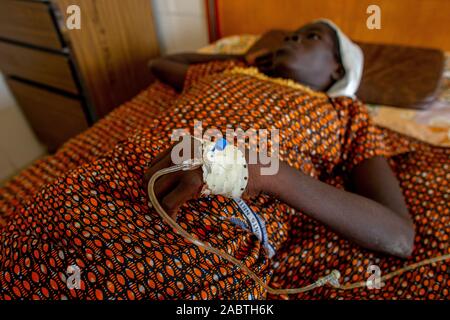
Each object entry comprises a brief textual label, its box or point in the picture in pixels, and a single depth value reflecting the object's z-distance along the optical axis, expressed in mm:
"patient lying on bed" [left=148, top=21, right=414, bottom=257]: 629
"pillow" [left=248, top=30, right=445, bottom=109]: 1232
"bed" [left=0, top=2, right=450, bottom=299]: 742
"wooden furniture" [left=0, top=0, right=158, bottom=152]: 1482
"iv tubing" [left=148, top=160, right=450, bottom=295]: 553
